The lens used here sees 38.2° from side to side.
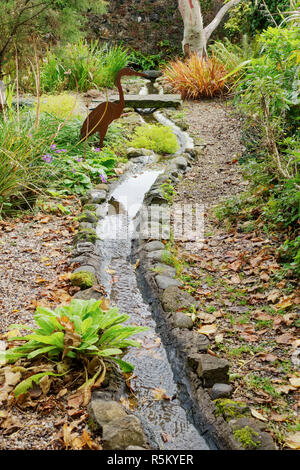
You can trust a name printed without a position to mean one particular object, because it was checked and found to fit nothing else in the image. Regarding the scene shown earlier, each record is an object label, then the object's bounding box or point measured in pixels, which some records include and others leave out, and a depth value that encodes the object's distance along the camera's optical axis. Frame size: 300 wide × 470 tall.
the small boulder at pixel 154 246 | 3.78
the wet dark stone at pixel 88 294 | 2.95
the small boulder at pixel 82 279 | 3.12
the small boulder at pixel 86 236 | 3.83
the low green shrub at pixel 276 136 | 3.37
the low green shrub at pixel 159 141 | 6.40
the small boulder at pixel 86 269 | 3.29
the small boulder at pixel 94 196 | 4.70
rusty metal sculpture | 5.46
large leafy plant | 2.24
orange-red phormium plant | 8.83
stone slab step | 8.45
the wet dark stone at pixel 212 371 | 2.32
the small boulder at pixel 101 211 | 4.47
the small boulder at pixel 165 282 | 3.20
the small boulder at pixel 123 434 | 1.88
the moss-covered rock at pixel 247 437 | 1.89
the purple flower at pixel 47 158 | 4.69
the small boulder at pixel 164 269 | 3.39
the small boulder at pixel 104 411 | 1.97
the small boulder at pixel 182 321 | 2.78
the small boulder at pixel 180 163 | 5.78
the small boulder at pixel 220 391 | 2.23
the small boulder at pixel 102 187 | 5.03
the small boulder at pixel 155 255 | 3.61
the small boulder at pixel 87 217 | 4.23
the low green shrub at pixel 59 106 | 6.09
